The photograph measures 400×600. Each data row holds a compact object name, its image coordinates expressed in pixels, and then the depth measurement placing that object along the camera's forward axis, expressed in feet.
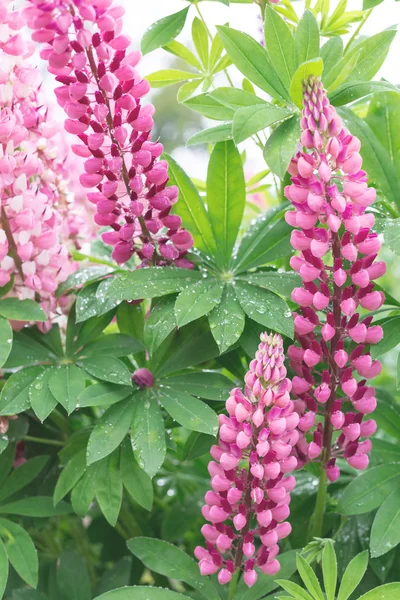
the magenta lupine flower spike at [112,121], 3.78
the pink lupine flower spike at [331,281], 3.67
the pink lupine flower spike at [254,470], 3.61
